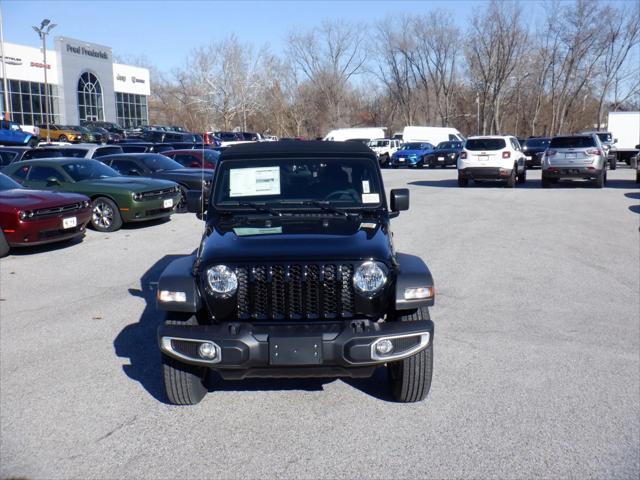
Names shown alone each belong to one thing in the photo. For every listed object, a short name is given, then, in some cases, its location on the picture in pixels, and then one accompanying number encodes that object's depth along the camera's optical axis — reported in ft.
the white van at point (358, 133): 144.66
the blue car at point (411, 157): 119.55
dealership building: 183.21
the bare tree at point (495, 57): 204.85
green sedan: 42.70
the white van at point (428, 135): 160.02
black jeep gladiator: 13.24
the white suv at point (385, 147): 131.64
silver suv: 69.00
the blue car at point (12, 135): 127.24
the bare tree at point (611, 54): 195.93
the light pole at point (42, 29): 149.18
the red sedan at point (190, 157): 61.11
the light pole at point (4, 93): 158.96
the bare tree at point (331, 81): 232.32
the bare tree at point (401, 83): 241.55
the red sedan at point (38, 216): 33.37
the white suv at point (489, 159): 70.74
